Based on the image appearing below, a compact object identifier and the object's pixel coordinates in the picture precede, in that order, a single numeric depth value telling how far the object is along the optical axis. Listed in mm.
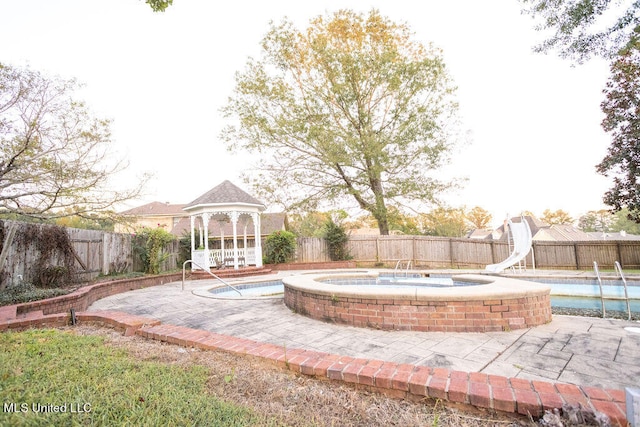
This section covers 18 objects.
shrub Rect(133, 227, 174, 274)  12312
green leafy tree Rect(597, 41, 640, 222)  11312
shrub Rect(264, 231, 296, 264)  15844
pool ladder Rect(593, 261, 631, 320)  6562
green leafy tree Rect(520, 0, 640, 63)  7172
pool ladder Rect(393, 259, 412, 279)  9023
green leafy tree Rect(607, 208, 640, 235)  46703
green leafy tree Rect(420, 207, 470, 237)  16078
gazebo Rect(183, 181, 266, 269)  13781
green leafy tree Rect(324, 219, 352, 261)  17125
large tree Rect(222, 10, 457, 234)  15062
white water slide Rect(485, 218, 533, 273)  9906
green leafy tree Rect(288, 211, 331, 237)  30434
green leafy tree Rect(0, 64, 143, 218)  8188
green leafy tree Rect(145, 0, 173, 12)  3653
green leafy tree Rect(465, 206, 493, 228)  53531
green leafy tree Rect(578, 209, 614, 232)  56522
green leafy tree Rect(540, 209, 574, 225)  51844
